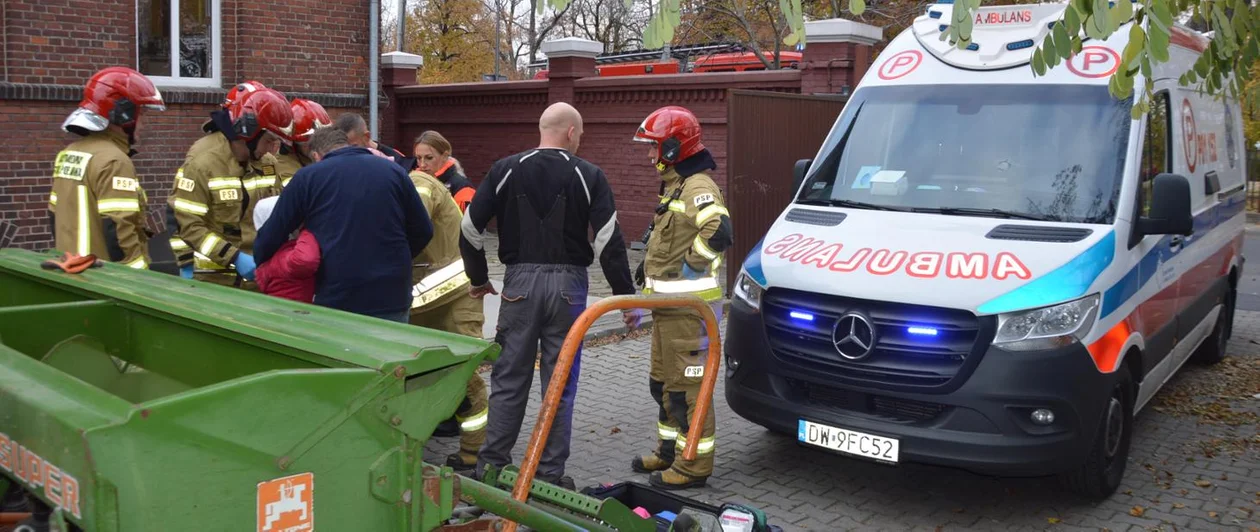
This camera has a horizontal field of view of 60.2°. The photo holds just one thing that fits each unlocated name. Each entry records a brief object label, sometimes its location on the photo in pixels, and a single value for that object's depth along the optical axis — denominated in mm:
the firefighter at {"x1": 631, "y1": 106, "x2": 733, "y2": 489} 5445
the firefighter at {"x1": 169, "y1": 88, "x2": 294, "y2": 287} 5559
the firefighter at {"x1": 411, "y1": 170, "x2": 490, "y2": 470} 5773
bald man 4969
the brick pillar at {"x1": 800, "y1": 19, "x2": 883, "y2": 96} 12781
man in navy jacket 4883
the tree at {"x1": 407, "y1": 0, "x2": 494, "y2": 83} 33188
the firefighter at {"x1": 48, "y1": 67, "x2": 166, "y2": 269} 5160
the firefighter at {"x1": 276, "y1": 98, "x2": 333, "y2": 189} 6051
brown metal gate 10789
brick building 9961
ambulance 4785
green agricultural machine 2307
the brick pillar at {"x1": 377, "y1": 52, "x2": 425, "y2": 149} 18641
